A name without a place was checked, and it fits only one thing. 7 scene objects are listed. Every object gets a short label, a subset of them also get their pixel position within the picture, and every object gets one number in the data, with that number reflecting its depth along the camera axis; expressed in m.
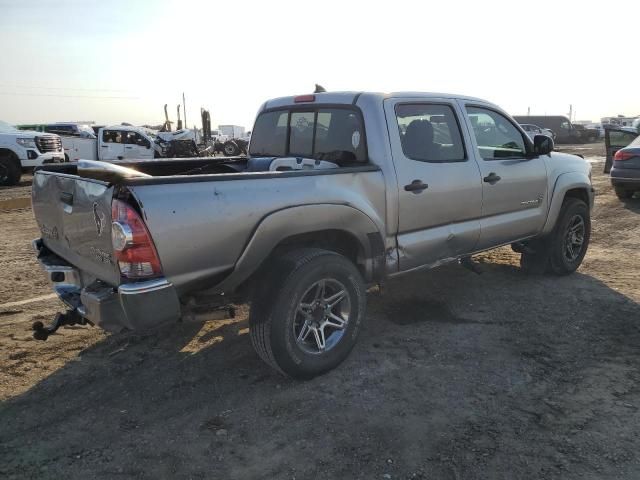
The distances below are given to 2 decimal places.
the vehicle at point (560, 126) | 41.28
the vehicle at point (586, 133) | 42.22
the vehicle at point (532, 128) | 31.93
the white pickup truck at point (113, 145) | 20.11
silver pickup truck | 2.88
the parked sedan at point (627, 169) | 10.20
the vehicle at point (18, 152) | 14.84
